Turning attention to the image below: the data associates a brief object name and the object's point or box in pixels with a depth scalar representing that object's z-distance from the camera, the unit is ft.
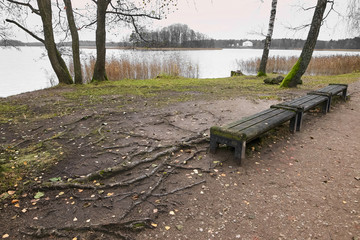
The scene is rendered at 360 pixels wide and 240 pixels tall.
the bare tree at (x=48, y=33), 29.76
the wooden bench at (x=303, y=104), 13.57
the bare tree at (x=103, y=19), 33.04
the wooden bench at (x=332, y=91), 17.80
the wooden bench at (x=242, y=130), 9.50
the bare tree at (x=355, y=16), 23.74
